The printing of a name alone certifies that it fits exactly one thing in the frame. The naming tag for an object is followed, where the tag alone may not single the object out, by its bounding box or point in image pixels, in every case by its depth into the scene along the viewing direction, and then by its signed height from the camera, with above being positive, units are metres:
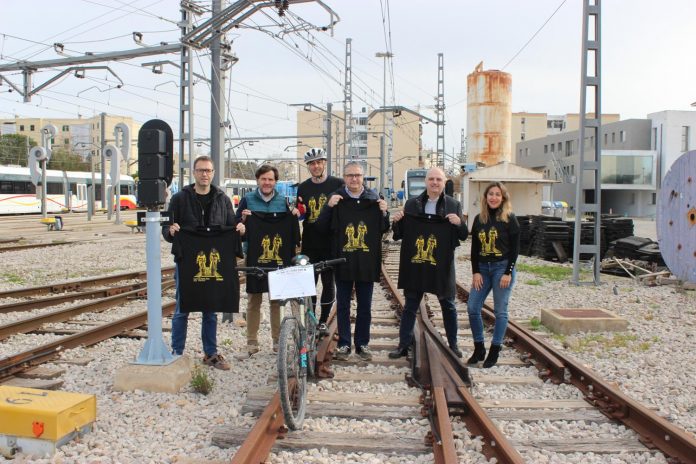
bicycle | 4.30 -1.12
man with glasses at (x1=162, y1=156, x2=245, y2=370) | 6.03 -0.08
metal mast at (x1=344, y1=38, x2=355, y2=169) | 34.15 +6.69
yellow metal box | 4.18 -1.48
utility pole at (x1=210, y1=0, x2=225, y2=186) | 9.70 +1.58
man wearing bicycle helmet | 6.50 +0.07
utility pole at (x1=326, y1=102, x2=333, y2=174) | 31.73 +4.60
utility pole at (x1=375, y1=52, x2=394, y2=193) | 38.07 +9.53
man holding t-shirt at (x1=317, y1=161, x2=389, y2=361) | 6.11 -0.24
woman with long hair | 6.23 -0.54
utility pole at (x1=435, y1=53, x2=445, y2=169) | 41.47 +7.25
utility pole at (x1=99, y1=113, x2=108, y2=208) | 38.28 +3.89
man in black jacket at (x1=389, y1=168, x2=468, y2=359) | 6.16 -0.38
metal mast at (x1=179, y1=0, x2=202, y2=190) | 10.25 +2.06
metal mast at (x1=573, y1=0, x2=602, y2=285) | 12.86 +1.81
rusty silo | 40.25 +6.31
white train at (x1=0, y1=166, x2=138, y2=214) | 46.00 +1.09
